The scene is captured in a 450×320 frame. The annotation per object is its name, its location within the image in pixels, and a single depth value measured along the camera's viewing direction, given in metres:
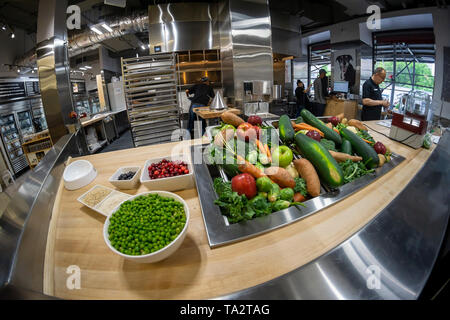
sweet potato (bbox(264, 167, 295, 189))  0.99
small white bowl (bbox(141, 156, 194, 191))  1.07
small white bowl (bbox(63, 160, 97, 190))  1.25
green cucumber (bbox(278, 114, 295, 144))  1.37
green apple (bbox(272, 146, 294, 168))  1.10
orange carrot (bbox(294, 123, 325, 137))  1.45
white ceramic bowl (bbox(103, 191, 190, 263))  0.60
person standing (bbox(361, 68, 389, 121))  3.54
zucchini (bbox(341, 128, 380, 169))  1.26
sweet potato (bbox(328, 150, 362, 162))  1.21
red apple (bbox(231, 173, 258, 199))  0.91
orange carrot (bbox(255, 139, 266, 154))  1.14
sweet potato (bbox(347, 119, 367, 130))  1.83
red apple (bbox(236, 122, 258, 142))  1.20
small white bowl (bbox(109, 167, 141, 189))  1.16
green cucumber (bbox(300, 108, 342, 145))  1.41
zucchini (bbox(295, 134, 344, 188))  1.04
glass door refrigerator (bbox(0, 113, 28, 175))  5.20
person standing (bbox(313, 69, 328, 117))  7.08
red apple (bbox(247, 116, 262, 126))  1.57
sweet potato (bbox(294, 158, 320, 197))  1.01
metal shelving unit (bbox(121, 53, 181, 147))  2.88
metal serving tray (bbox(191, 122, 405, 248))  0.79
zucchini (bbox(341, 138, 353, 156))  1.30
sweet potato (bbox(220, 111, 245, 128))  1.43
